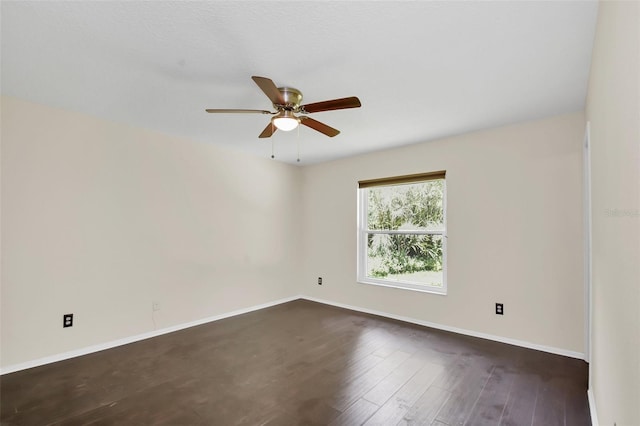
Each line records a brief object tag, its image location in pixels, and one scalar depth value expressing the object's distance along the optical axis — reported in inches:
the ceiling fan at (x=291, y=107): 81.4
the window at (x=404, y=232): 155.9
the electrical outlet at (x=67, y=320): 114.0
